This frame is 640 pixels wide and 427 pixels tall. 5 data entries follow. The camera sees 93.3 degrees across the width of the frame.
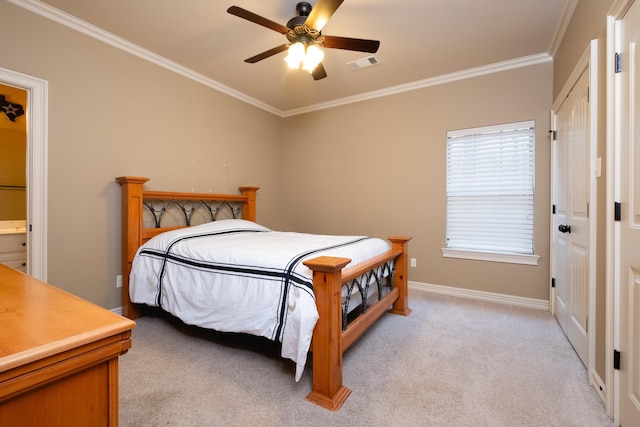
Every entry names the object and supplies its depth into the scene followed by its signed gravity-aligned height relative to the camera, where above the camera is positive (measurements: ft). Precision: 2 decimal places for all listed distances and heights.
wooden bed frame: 5.39 -1.75
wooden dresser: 1.91 -1.04
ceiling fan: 6.53 +4.08
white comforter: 5.80 -1.58
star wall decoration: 11.70 +4.01
